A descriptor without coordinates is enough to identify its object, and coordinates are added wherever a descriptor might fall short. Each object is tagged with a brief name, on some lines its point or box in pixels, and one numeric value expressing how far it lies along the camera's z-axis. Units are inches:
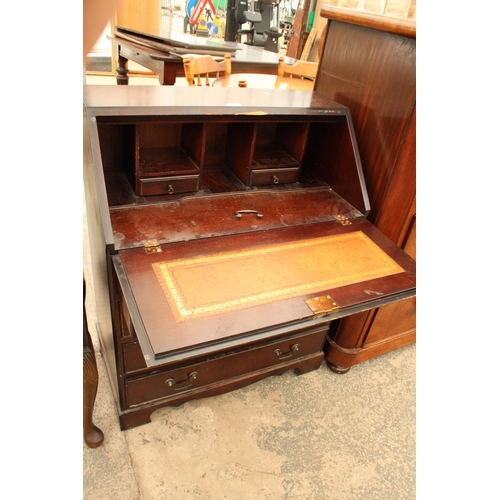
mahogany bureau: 43.4
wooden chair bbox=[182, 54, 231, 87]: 109.0
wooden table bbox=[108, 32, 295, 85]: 127.3
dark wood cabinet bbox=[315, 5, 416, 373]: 57.1
